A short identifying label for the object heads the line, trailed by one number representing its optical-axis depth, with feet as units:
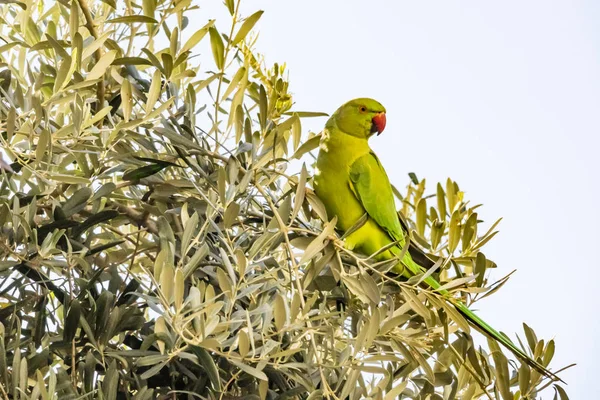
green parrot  34.48
